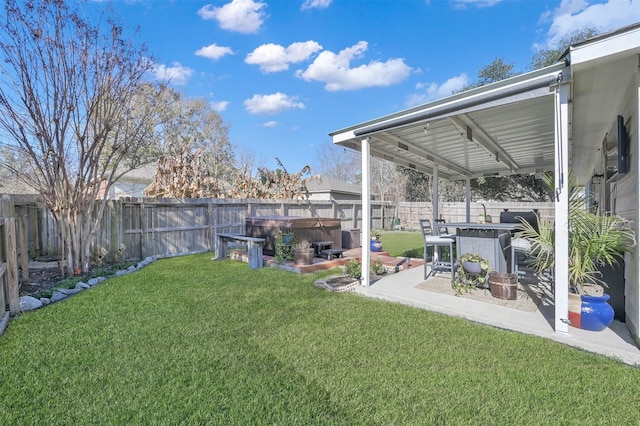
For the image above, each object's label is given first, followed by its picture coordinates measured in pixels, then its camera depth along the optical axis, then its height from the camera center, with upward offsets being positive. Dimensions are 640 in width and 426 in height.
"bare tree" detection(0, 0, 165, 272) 5.46 +2.12
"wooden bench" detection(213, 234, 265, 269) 6.75 -0.97
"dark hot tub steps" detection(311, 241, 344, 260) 7.51 -1.11
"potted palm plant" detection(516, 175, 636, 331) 3.11 -0.51
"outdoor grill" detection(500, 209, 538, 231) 6.81 -0.34
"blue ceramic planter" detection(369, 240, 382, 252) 8.67 -1.13
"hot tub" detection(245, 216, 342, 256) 7.68 -0.58
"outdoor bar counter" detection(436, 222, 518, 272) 4.92 -0.65
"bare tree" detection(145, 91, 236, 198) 9.74 +2.98
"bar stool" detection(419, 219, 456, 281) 5.03 -0.96
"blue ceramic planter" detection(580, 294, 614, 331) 3.09 -1.13
